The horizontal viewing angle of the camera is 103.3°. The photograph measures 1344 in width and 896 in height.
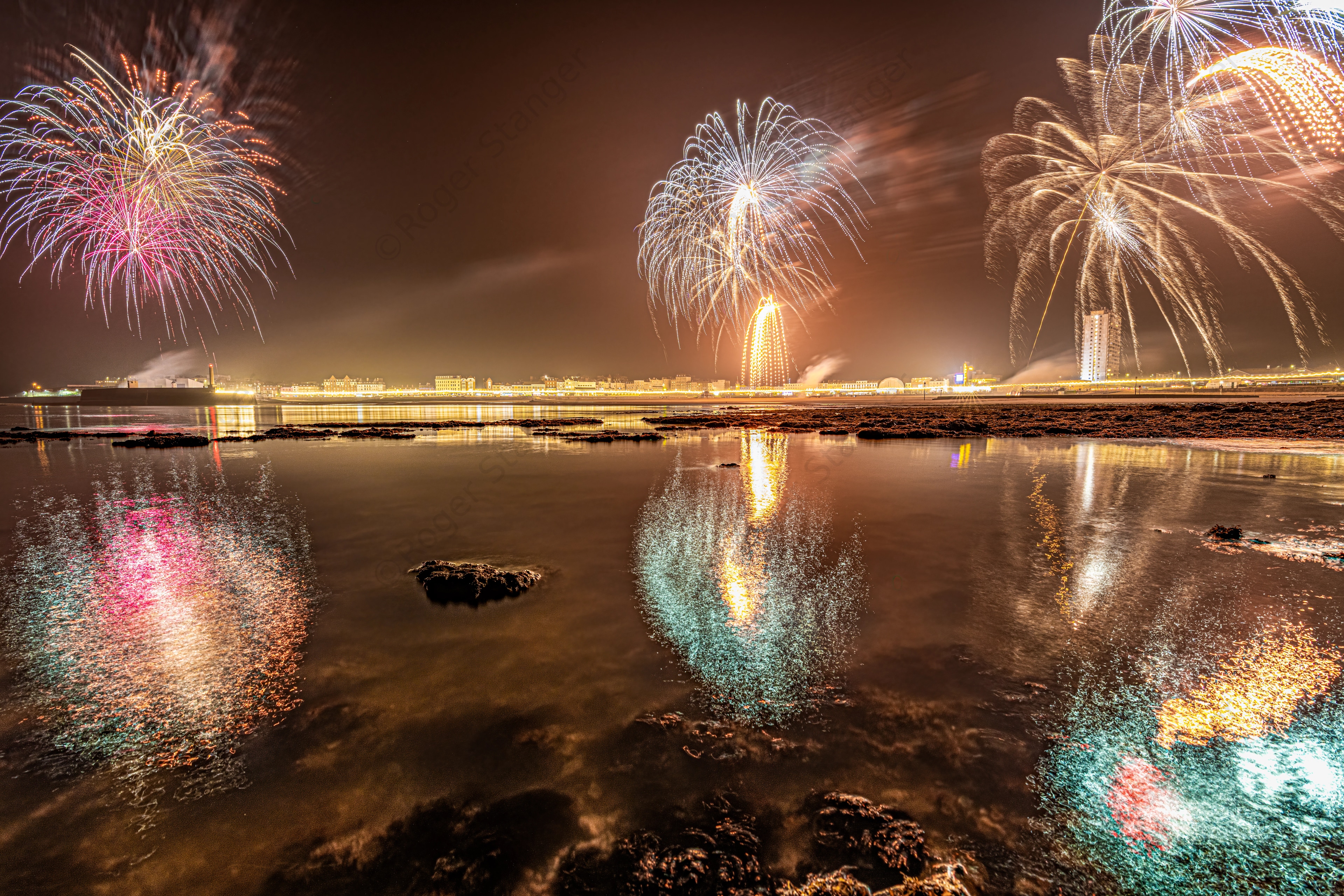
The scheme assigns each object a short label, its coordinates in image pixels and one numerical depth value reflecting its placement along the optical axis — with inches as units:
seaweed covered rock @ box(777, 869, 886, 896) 95.6
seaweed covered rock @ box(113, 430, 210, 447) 956.6
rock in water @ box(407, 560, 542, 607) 235.3
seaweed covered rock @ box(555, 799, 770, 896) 96.0
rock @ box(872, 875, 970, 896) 95.2
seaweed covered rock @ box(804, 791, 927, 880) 100.3
